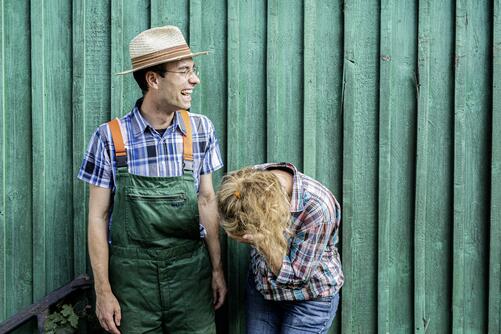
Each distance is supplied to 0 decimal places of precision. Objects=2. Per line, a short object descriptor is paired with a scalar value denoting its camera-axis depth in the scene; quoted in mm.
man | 2953
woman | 2693
